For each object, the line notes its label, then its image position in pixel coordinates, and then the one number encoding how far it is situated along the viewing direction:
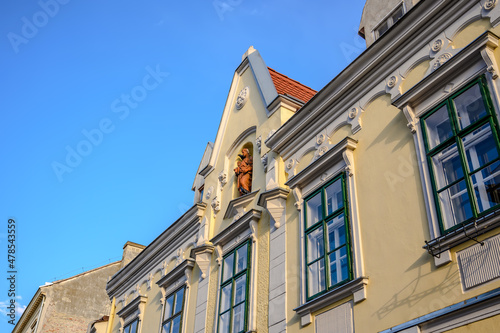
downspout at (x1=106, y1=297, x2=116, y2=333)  20.39
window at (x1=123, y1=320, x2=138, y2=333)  18.06
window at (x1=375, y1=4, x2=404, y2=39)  12.04
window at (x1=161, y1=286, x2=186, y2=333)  15.30
